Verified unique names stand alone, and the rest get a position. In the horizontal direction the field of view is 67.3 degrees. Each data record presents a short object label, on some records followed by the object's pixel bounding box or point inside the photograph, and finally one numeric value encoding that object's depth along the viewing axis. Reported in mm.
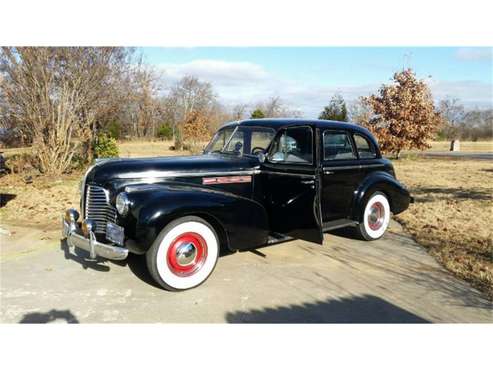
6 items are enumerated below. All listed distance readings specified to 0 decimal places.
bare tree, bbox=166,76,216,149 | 36781
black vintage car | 3812
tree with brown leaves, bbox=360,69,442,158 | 17359
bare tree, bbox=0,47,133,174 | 10508
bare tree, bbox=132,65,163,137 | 15142
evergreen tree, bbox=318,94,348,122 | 21031
